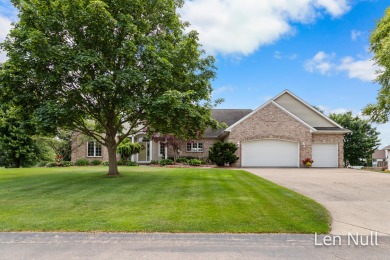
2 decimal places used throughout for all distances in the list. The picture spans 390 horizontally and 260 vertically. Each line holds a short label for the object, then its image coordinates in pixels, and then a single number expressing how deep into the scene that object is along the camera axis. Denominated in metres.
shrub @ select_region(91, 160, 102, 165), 27.39
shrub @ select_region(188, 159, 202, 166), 25.58
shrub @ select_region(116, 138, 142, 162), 26.30
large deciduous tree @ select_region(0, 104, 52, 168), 26.08
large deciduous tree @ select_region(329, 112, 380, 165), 37.38
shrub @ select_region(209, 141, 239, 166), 24.38
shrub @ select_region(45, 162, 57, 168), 25.31
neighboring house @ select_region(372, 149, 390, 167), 57.86
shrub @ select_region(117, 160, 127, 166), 26.19
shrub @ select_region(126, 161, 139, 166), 25.73
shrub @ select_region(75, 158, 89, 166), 27.14
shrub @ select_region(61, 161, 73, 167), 25.67
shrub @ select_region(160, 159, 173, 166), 25.80
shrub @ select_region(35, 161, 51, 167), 27.71
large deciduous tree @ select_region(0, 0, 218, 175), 11.43
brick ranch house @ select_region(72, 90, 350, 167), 25.50
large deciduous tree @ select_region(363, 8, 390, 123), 16.89
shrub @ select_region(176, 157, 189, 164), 26.64
